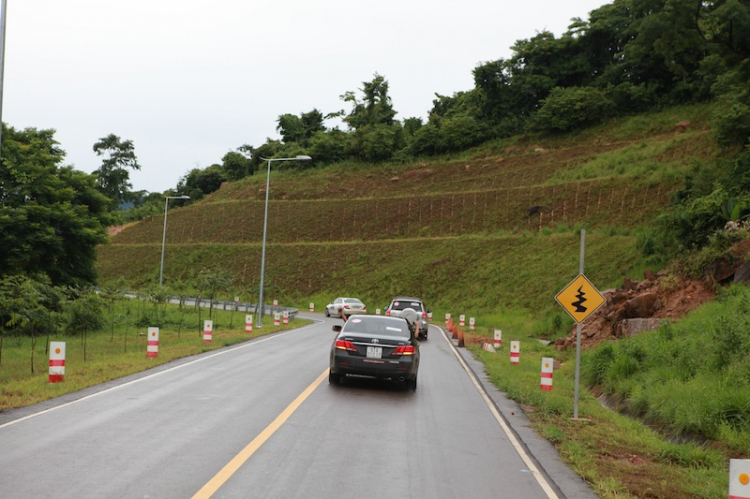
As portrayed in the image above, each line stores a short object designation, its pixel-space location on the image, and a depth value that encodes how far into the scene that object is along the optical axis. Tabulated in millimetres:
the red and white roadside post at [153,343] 18891
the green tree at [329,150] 89375
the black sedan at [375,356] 13133
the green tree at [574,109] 72125
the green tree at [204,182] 107062
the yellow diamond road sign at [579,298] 11891
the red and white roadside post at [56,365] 13493
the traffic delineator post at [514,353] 20383
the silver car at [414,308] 28323
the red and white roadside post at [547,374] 14422
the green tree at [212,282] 34625
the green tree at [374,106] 97938
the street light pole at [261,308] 34938
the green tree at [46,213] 31469
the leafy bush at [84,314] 28406
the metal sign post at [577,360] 11406
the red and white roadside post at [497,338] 27017
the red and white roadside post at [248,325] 30119
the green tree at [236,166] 104438
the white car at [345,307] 42594
